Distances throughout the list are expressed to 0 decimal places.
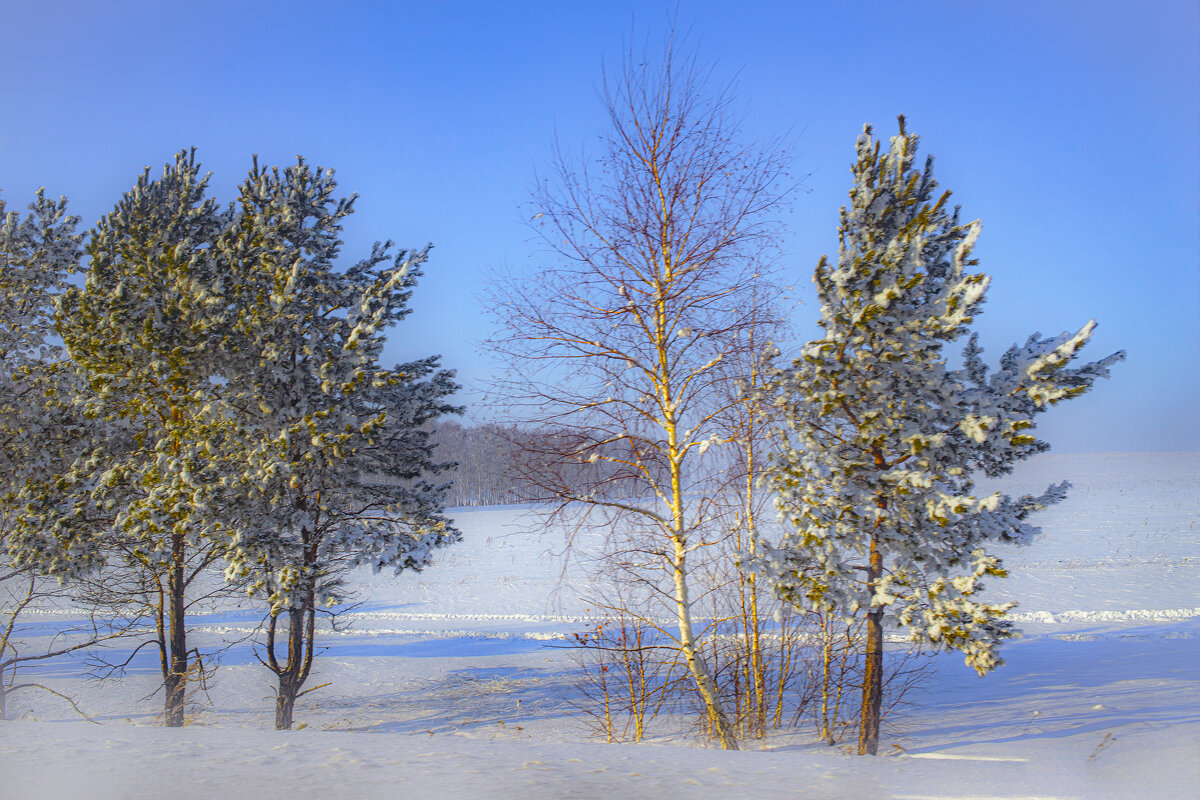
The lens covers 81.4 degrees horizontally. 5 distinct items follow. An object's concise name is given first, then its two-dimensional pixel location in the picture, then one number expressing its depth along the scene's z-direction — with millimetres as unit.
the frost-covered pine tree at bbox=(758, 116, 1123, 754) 7059
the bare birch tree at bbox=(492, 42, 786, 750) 8359
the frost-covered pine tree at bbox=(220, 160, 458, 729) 10312
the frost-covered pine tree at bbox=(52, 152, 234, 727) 10586
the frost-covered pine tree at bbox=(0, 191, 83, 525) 12469
